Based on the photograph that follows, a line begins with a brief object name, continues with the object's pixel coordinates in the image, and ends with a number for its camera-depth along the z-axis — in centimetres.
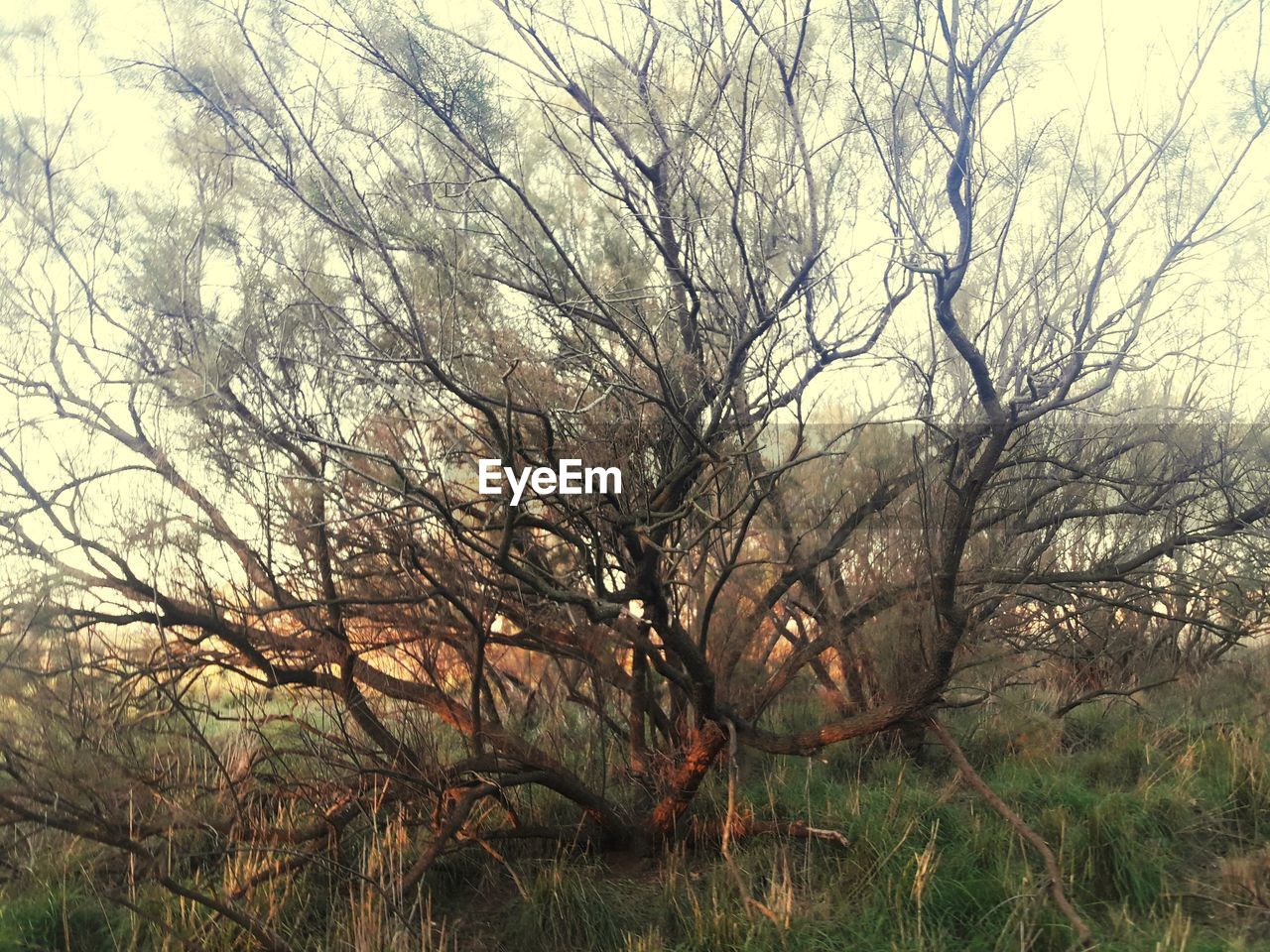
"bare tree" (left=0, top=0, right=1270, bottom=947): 373
